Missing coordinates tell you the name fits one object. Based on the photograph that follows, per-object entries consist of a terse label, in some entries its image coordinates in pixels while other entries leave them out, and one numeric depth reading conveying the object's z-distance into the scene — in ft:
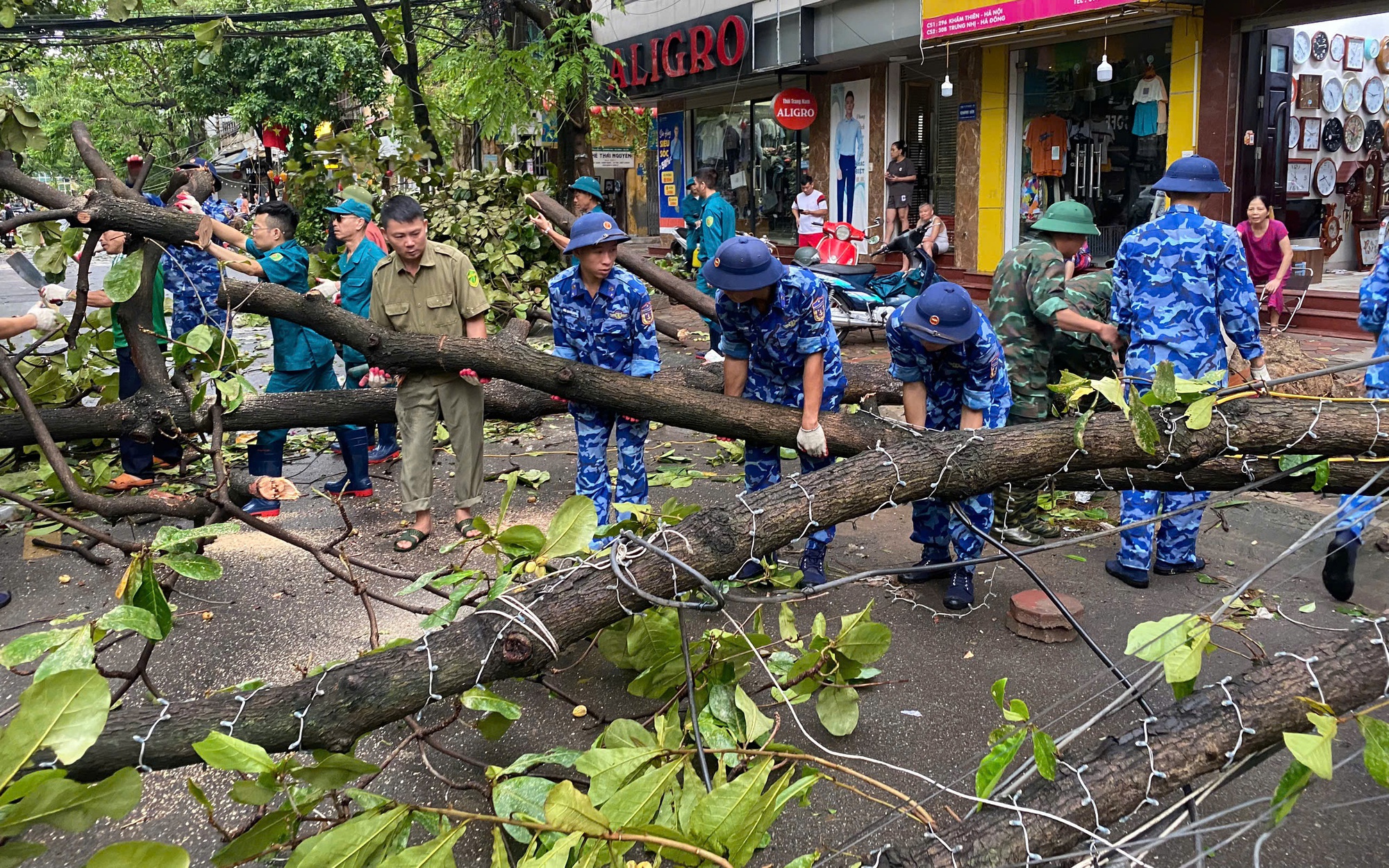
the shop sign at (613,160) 44.96
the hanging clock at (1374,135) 36.81
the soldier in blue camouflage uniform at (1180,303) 15.24
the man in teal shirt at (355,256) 20.57
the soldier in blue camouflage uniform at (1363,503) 14.02
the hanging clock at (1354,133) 36.09
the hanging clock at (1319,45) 34.12
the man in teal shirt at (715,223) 34.35
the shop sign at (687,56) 52.31
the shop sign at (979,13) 34.27
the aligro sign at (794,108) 51.47
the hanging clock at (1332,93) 34.88
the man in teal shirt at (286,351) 19.58
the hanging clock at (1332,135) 35.45
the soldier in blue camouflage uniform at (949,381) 13.82
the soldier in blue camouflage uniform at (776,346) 14.51
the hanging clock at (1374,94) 36.29
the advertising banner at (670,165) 67.62
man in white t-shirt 47.16
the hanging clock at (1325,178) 35.70
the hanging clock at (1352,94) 35.58
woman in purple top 29.76
